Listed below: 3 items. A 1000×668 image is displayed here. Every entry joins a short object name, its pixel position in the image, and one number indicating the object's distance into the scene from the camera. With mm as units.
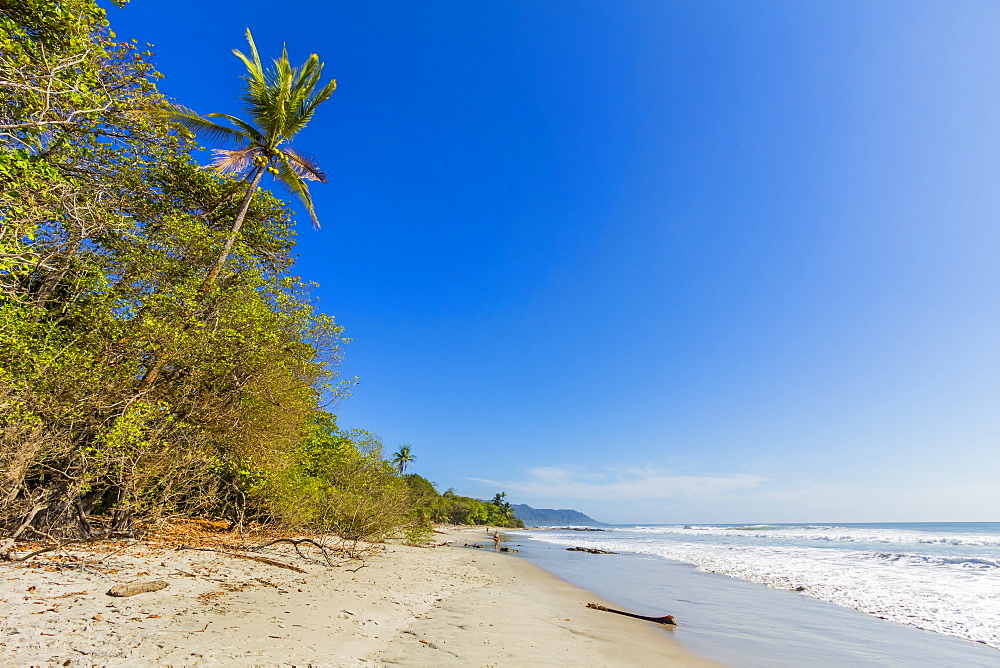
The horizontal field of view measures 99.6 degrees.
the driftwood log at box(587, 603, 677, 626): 9608
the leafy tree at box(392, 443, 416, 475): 84350
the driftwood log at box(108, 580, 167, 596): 6312
